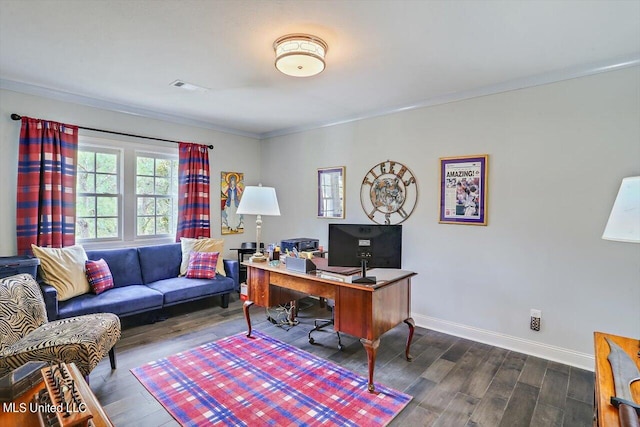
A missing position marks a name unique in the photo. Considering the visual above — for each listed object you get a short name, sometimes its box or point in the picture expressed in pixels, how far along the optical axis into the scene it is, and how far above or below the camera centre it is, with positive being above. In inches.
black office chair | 132.1 -47.6
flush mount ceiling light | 84.4 +43.1
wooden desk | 88.7 -25.5
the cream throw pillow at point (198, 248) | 162.4 -18.8
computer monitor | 96.6 -9.5
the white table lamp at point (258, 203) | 125.5 +3.5
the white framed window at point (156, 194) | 162.1 +8.9
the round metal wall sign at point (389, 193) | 142.4 +9.8
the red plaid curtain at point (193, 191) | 171.0 +11.1
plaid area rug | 78.5 -49.7
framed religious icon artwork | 190.5 +7.1
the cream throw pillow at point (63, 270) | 118.3 -22.9
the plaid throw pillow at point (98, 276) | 127.8 -26.6
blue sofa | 115.9 -33.4
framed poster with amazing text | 122.5 +10.1
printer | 136.4 -14.2
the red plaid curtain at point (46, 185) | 123.4 +10.2
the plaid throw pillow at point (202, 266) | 156.3 -26.7
